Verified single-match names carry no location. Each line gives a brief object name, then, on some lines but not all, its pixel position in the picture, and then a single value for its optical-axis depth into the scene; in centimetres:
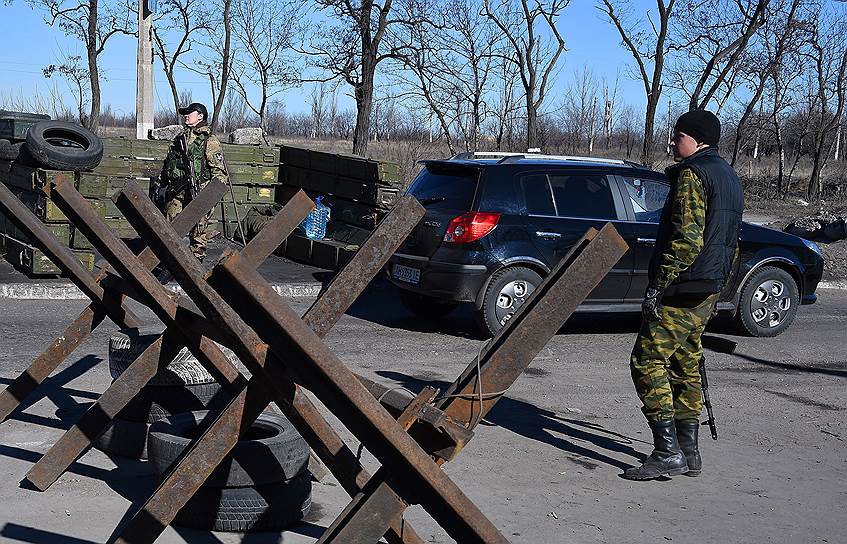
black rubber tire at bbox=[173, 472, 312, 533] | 452
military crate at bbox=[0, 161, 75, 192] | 1237
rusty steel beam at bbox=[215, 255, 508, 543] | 272
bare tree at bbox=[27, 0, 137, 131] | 2720
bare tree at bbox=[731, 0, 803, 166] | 2602
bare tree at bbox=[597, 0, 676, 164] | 2246
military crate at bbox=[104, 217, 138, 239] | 1448
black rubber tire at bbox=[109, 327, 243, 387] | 553
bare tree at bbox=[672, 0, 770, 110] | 2206
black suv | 997
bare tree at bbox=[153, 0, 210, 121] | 3694
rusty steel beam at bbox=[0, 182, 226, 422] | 514
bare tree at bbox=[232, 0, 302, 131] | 3780
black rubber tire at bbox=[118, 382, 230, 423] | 555
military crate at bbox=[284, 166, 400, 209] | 1401
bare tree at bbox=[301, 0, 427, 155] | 2092
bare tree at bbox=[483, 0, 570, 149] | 2472
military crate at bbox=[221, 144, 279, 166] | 1622
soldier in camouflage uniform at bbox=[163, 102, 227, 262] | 1257
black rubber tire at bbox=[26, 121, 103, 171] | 1298
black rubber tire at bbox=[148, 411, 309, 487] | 447
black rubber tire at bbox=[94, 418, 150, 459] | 564
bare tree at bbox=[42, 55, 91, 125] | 3288
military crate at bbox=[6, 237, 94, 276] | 1198
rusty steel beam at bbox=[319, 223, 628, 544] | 305
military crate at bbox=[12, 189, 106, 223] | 1228
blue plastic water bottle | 1436
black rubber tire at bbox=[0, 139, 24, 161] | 1388
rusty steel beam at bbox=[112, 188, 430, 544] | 332
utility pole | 1894
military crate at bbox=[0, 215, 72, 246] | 1238
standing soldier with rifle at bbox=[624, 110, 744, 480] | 571
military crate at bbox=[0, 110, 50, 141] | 1421
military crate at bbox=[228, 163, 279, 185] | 1628
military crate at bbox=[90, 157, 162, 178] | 1501
